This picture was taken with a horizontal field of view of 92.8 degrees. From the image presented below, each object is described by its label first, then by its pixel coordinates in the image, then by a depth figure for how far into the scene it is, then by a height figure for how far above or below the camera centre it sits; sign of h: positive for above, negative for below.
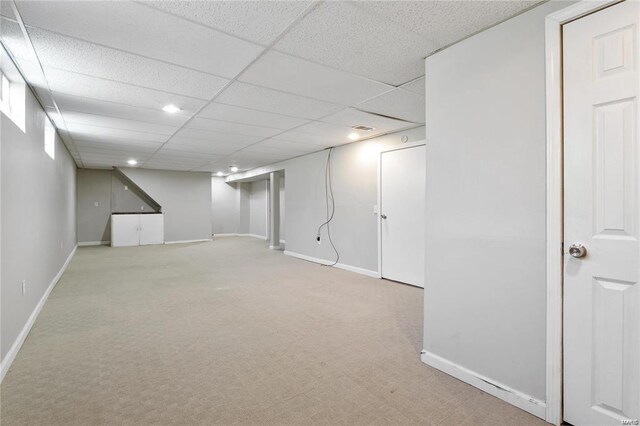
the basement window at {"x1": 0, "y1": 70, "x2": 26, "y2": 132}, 2.48 +0.95
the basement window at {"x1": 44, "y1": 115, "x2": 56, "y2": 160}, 3.83 +0.96
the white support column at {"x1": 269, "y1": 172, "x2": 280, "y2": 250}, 8.15 -0.10
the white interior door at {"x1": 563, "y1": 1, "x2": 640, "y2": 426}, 1.36 -0.04
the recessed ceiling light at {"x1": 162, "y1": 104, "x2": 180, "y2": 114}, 3.29 +1.12
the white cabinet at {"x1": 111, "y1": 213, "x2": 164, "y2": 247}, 8.45 -0.56
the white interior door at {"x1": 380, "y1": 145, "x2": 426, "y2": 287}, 4.22 -0.07
